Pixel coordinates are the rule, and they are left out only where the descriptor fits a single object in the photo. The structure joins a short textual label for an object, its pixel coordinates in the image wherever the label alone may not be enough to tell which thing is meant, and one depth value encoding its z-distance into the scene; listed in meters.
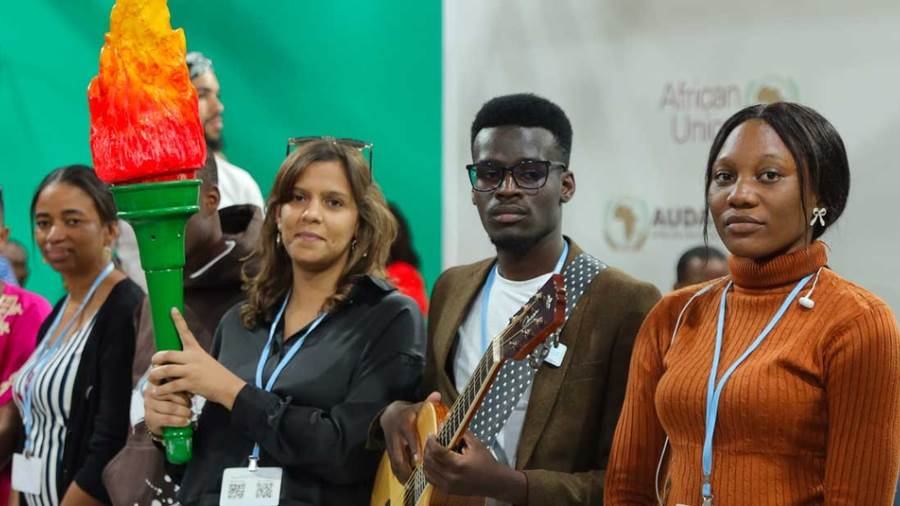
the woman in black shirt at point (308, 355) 6.34
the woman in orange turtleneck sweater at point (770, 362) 4.45
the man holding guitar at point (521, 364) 5.55
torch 6.12
